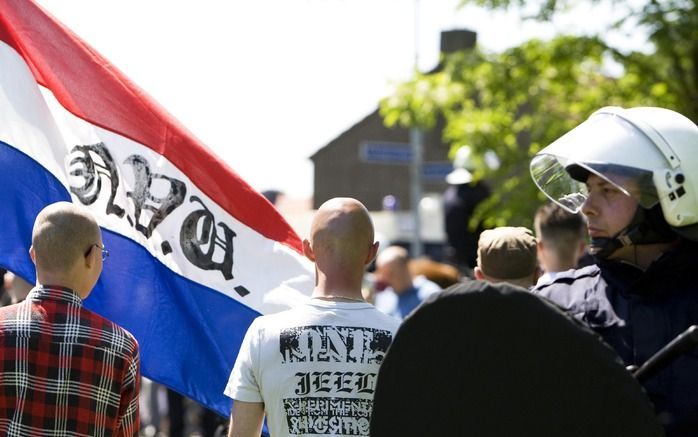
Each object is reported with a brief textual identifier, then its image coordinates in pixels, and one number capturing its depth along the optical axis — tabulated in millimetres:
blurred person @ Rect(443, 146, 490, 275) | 11078
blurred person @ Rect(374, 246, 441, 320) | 10492
